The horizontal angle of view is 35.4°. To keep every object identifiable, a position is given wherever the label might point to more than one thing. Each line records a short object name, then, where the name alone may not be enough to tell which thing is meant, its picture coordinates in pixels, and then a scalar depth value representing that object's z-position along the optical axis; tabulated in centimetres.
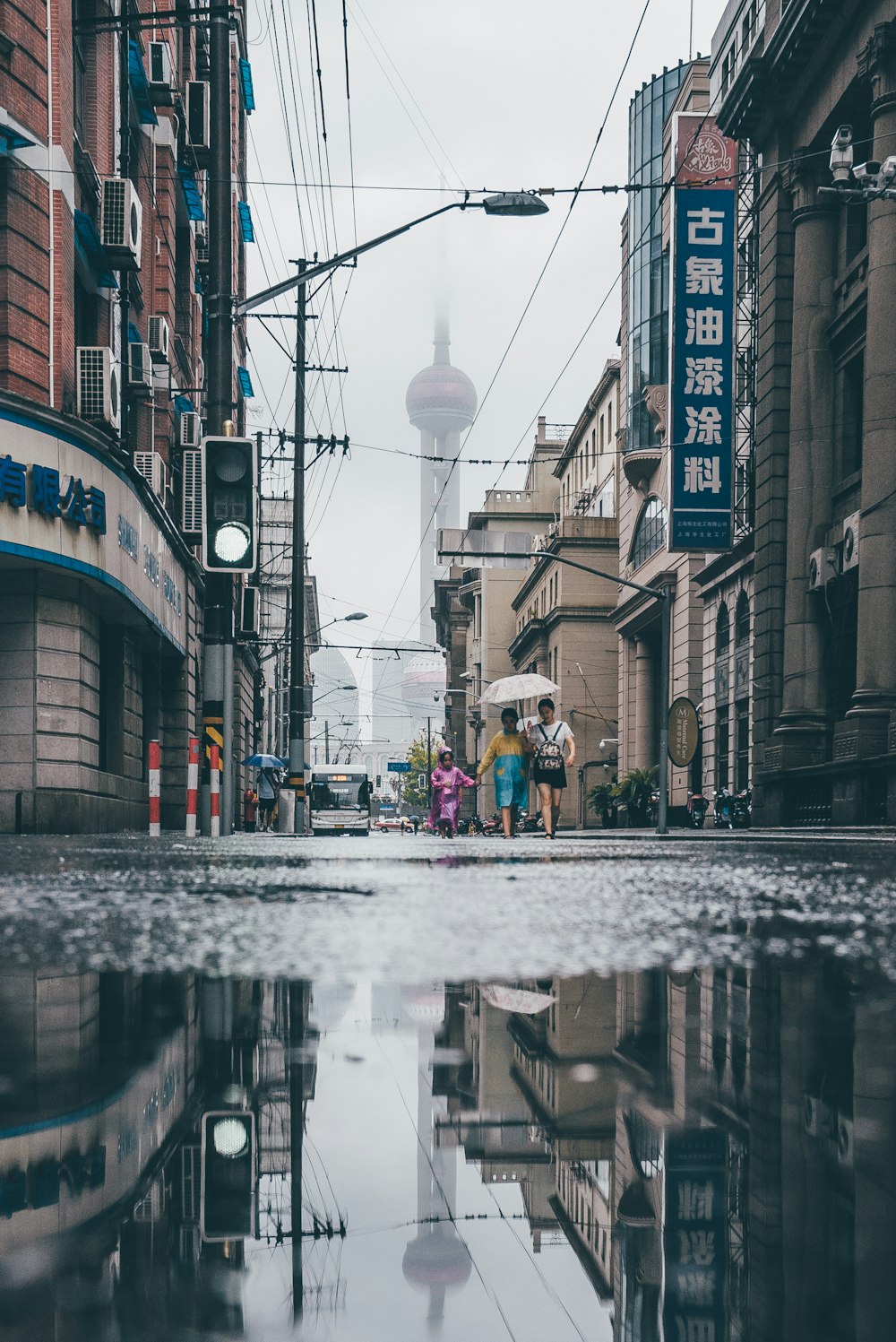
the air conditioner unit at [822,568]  2803
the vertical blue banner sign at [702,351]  3278
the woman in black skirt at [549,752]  1691
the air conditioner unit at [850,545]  2675
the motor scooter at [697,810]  3947
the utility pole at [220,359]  1493
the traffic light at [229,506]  1395
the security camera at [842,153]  1741
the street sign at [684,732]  3928
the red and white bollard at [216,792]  1557
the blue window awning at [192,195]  3192
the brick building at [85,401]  1950
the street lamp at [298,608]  3062
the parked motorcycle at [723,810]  3625
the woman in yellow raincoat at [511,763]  1731
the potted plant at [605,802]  5322
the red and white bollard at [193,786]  1500
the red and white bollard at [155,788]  1441
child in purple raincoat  2019
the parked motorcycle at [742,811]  3394
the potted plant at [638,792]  4812
